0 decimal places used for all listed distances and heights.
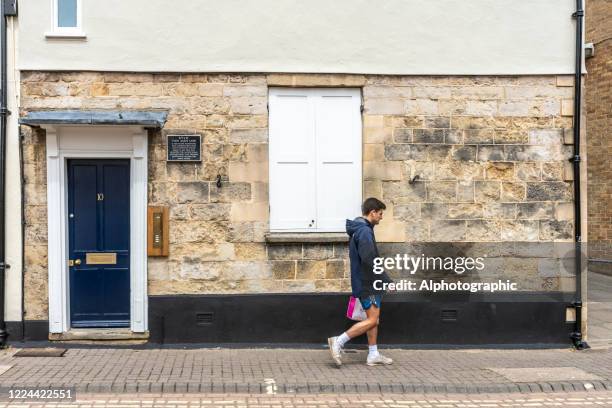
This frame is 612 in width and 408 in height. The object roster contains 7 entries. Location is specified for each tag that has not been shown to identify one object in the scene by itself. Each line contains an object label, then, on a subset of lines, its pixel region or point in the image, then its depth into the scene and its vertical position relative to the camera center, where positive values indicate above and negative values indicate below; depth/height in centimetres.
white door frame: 797 +4
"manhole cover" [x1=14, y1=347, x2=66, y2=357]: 754 -185
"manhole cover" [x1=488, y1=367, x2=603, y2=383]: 682 -196
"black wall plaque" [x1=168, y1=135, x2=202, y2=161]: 809 +72
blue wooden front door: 816 -42
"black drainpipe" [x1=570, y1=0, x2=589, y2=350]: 841 +46
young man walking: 700 -83
